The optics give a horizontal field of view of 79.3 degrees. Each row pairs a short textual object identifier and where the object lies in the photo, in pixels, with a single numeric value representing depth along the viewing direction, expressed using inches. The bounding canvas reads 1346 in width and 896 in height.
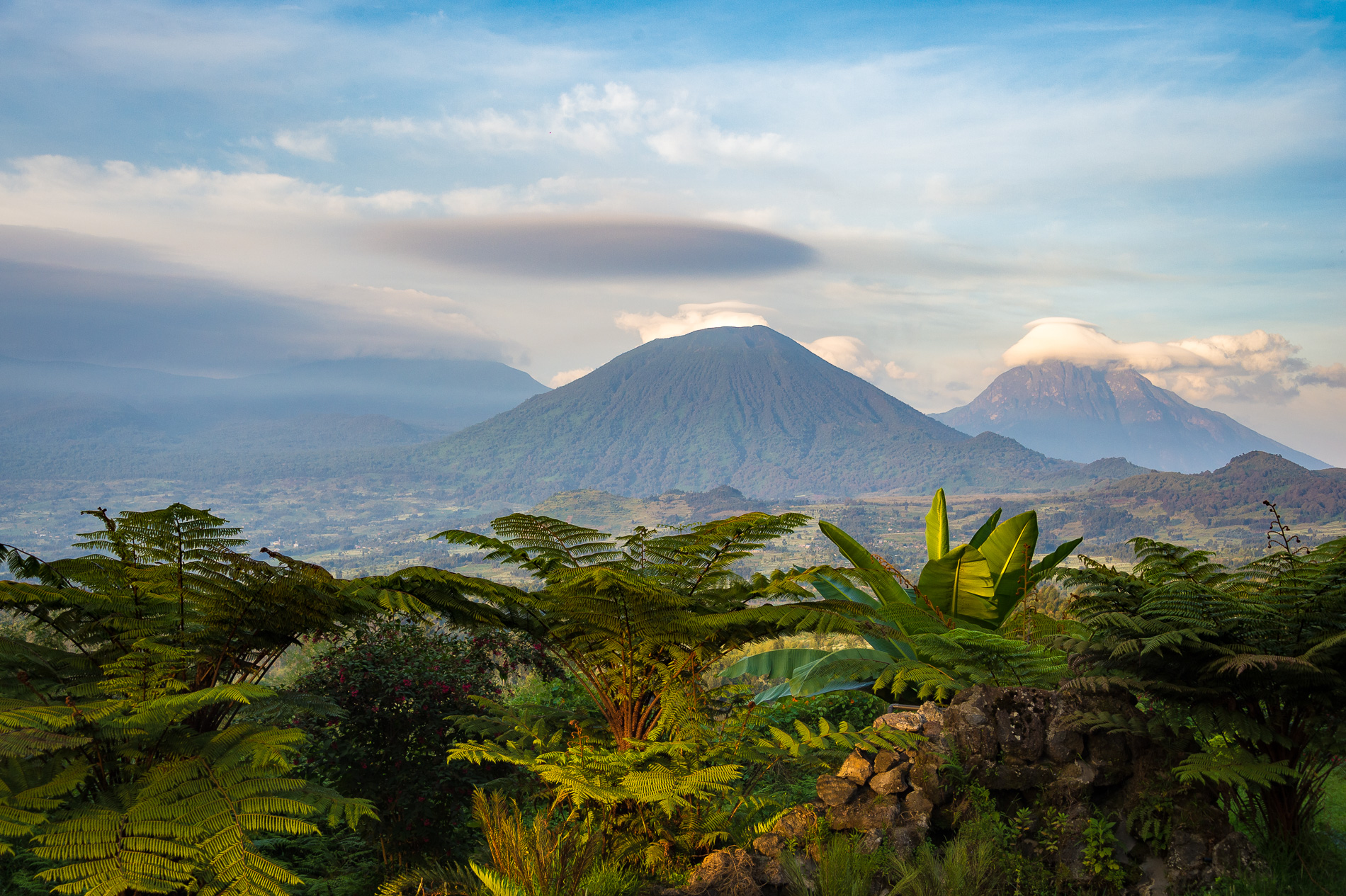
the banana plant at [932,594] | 239.3
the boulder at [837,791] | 164.2
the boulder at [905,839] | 156.0
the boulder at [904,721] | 173.0
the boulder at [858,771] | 167.5
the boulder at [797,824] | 158.6
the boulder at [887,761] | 167.3
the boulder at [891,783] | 163.8
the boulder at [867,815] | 159.9
